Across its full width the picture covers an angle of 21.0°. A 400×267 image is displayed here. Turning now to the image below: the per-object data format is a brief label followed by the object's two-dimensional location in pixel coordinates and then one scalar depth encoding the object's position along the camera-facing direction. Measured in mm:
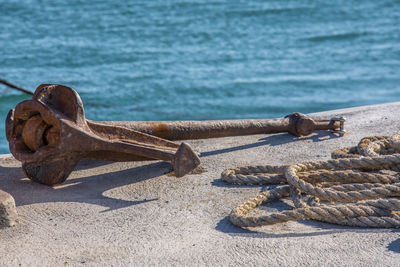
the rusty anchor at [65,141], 4676
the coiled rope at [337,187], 4093
